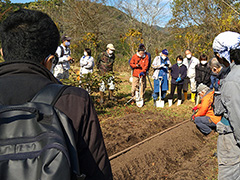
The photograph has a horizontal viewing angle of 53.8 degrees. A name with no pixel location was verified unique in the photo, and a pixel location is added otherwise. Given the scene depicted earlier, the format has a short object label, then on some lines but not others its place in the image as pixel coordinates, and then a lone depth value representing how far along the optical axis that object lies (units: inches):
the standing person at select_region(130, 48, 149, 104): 357.1
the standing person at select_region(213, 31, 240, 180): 89.5
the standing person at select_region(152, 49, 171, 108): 366.0
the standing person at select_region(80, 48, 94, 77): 352.2
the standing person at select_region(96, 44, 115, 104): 363.9
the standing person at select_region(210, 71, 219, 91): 263.6
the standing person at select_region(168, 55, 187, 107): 373.7
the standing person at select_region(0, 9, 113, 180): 46.6
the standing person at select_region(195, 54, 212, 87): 360.2
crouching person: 260.4
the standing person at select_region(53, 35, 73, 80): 301.2
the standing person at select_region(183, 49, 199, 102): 383.9
